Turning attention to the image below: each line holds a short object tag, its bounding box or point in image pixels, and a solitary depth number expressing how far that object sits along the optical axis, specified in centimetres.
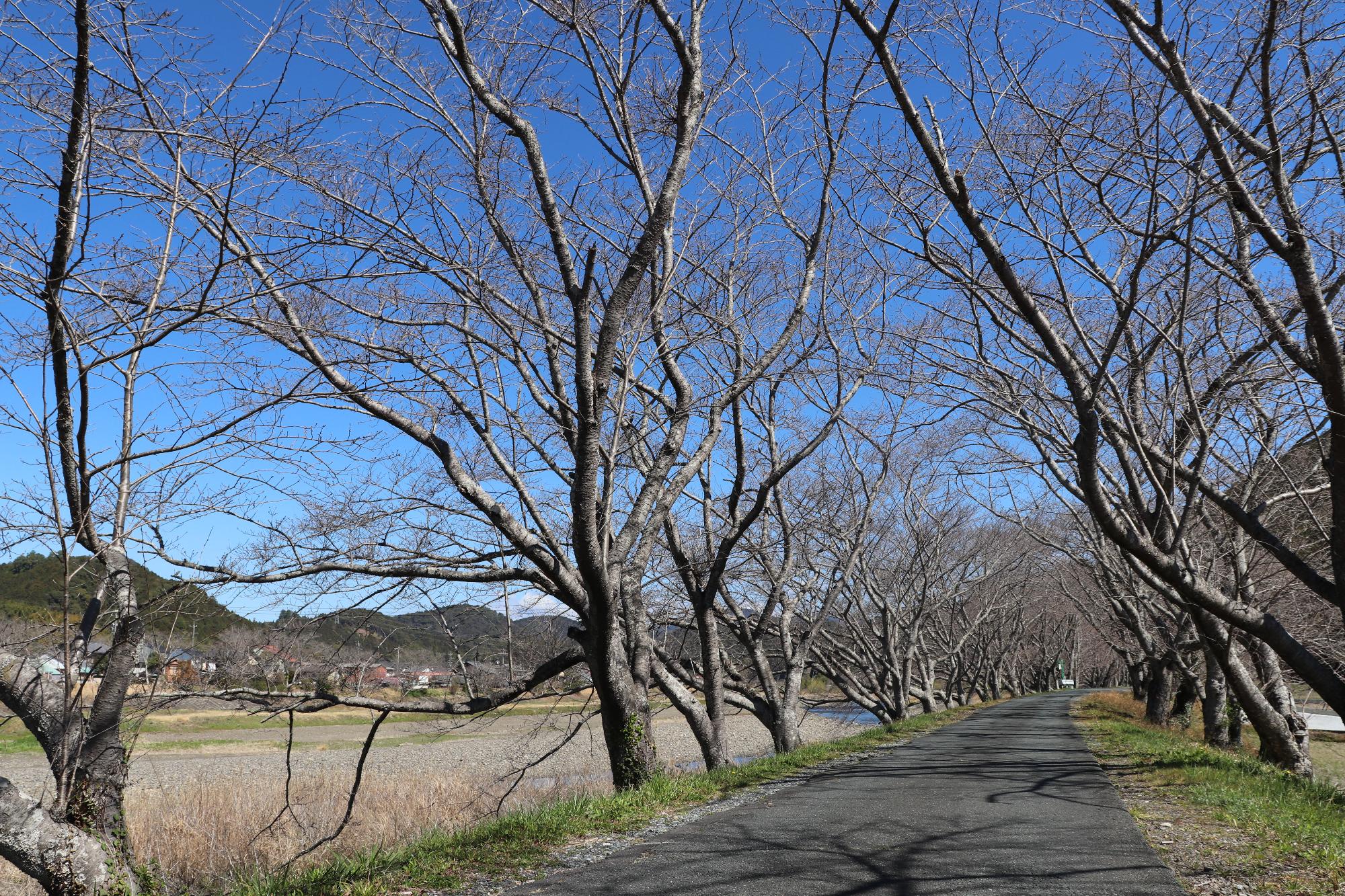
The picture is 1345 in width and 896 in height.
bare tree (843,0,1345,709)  712
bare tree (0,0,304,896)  462
